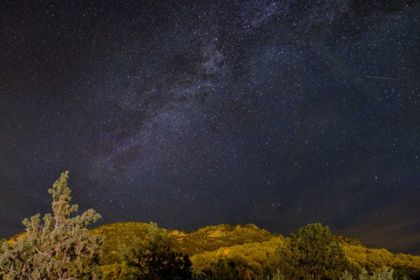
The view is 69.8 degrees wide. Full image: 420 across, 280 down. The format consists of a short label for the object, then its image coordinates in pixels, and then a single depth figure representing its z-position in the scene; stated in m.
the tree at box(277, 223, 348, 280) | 24.75
